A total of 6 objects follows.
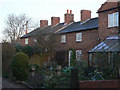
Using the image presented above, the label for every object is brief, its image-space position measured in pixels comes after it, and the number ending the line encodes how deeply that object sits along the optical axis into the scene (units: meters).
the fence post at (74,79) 10.77
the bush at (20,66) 13.99
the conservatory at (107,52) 16.48
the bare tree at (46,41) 28.23
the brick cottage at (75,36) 25.81
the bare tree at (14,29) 51.84
